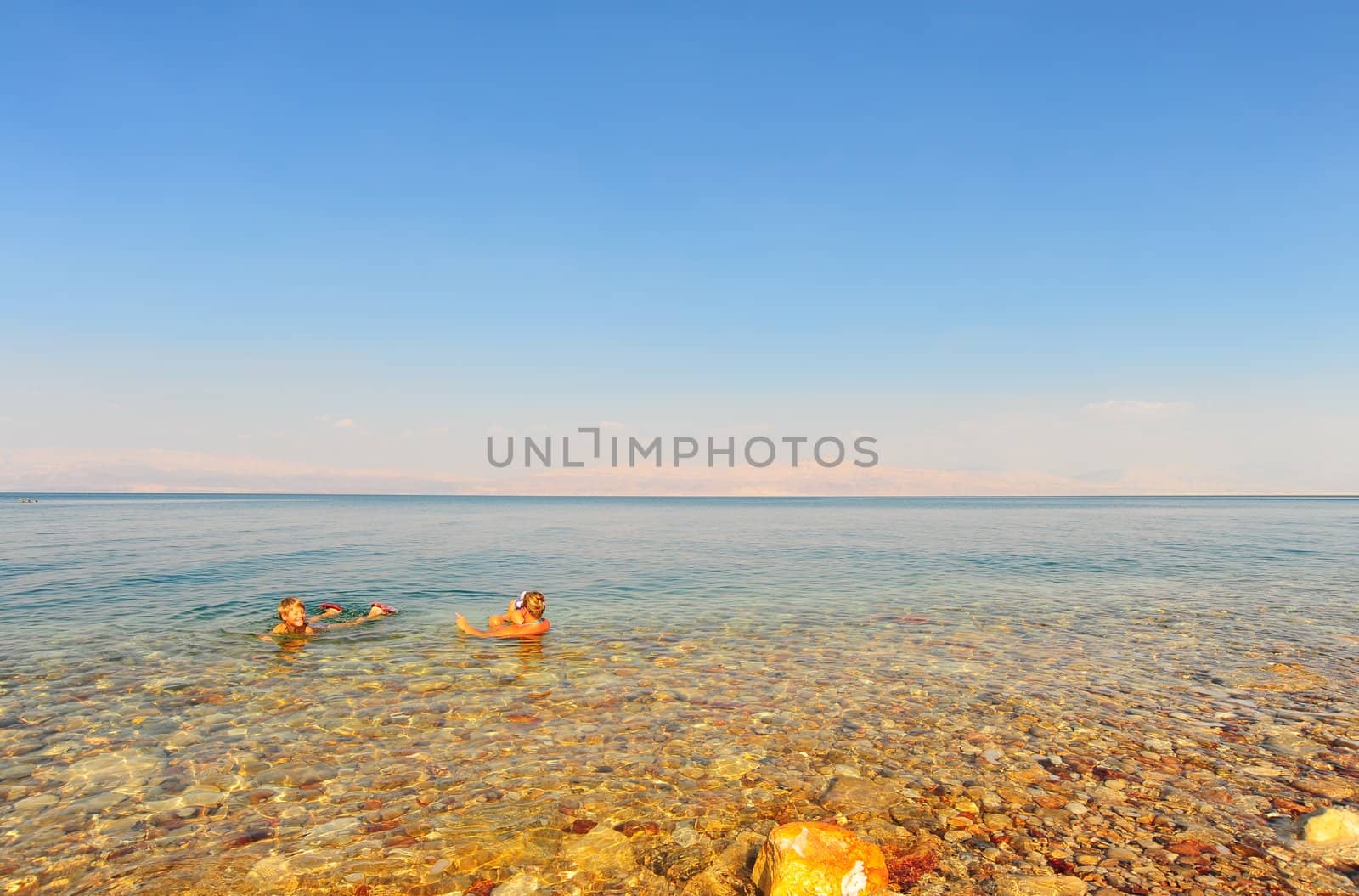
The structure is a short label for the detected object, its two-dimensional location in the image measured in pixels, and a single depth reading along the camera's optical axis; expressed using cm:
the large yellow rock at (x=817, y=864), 589
